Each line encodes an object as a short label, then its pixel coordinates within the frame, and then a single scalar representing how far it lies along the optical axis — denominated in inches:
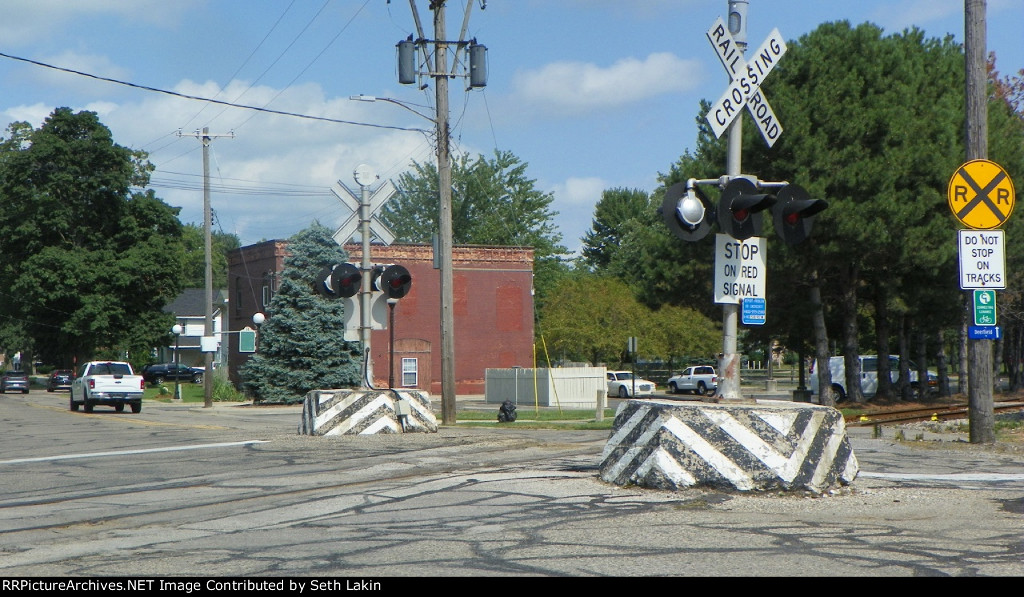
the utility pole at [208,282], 1608.0
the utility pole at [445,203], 899.4
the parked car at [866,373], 1627.7
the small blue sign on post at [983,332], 553.7
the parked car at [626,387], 2055.9
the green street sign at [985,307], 557.0
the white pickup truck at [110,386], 1407.5
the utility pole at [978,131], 579.8
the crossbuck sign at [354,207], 703.1
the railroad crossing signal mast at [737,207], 387.2
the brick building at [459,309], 2091.5
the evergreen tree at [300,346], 1733.5
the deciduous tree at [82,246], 2460.6
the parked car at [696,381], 2193.7
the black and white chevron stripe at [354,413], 663.1
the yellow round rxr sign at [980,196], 554.3
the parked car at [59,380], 2659.9
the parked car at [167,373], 2962.6
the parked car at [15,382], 2573.8
